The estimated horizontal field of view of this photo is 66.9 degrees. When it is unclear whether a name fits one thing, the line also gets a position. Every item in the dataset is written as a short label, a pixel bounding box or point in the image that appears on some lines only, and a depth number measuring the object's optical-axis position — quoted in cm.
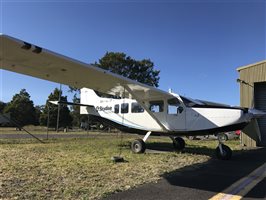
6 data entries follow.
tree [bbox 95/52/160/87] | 3451
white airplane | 593
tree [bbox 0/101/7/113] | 6164
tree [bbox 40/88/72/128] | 3946
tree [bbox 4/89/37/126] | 5044
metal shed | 1258
